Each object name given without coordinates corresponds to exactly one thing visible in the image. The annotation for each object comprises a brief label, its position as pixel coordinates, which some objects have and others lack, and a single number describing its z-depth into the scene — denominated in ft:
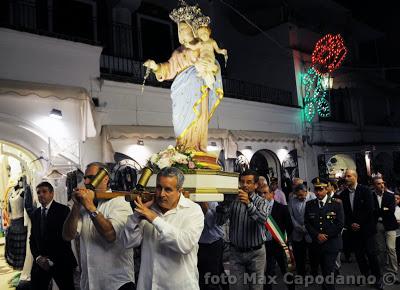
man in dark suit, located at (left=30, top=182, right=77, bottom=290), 15.30
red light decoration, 53.47
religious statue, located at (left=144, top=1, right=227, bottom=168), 17.29
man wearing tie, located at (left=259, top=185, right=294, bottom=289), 17.92
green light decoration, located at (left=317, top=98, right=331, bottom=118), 55.11
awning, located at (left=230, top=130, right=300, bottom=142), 40.04
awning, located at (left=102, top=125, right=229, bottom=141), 29.48
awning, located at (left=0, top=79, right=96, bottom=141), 23.29
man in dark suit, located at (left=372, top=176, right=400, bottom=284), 20.48
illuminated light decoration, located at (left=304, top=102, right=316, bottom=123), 53.11
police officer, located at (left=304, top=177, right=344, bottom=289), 16.72
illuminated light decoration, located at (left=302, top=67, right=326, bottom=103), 53.83
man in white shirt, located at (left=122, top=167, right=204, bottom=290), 8.42
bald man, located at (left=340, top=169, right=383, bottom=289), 19.51
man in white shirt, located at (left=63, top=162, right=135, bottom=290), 9.98
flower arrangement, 14.92
